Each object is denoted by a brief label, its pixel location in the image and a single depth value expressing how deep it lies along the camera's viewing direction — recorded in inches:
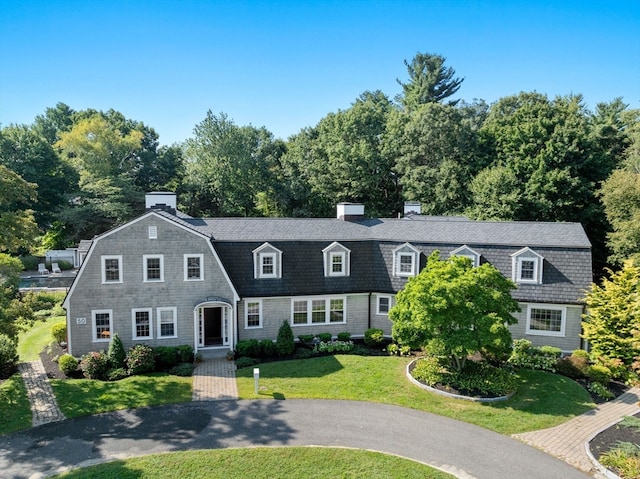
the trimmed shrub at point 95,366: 778.2
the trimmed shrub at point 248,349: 884.0
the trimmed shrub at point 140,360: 797.9
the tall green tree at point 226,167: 1996.8
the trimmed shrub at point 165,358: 839.1
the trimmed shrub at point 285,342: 890.7
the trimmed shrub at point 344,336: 951.7
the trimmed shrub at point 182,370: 802.8
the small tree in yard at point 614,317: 783.1
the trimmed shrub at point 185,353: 856.3
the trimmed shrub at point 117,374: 780.0
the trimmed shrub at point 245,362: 838.5
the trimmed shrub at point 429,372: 744.3
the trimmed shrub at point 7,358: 805.9
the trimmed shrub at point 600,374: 763.5
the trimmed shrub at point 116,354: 805.9
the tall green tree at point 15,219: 685.9
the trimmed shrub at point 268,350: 895.7
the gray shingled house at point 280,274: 858.8
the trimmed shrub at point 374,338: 937.5
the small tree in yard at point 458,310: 700.7
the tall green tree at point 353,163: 1825.8
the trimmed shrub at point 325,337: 943.0
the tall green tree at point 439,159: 1619.1
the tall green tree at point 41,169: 1884.8
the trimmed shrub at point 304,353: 885.8
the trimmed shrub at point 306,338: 939.3
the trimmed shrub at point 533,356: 833.5
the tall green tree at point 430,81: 2340.1
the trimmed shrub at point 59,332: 915.4
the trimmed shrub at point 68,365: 781.9
